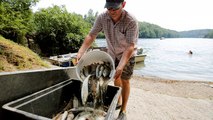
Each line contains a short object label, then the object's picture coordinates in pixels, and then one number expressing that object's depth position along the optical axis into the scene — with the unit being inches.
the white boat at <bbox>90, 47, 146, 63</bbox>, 540.8
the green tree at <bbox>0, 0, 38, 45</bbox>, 166.1
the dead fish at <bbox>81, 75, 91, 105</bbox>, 68.1
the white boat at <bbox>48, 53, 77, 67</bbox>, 335.2
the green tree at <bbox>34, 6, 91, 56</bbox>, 525.2
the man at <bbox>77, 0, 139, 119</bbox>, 78.9
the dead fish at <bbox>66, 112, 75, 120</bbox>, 69.4
